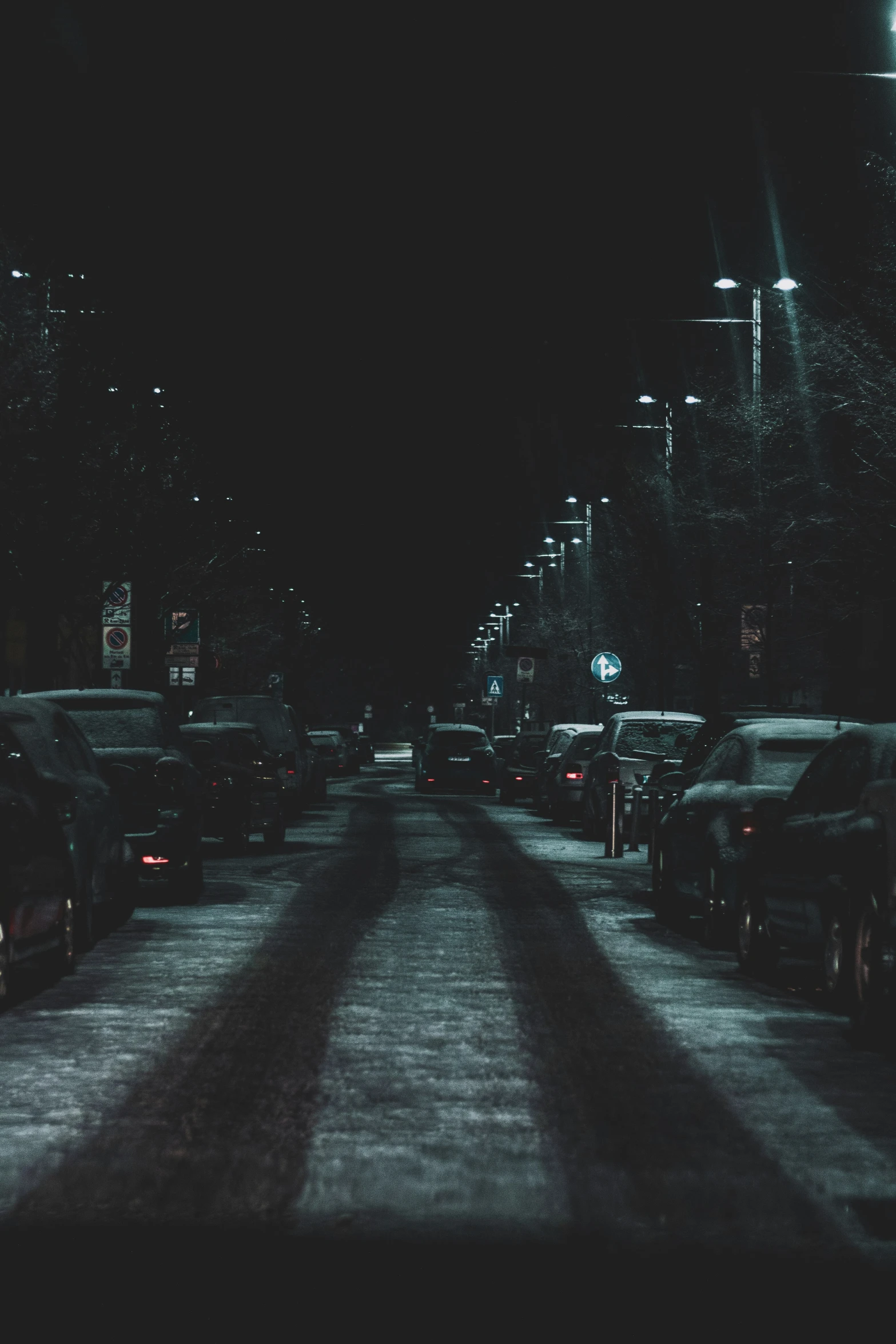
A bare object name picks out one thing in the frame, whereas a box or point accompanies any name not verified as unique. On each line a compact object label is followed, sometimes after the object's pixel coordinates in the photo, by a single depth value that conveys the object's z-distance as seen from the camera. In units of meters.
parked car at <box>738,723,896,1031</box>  9.88
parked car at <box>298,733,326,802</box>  40.03
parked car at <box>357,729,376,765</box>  100.19
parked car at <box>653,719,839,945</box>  14.23
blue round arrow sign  45.97
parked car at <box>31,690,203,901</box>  17.58
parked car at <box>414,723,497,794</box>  51.59
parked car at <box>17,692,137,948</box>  13.41
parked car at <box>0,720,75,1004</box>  10.85
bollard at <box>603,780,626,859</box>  25.28
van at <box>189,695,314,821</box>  34.50
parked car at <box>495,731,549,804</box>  44.69
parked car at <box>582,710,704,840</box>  27.50
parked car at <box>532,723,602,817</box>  38.12
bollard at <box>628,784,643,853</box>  26.39
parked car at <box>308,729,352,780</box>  68.75
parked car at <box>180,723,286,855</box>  24.44
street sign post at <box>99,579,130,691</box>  42.91
